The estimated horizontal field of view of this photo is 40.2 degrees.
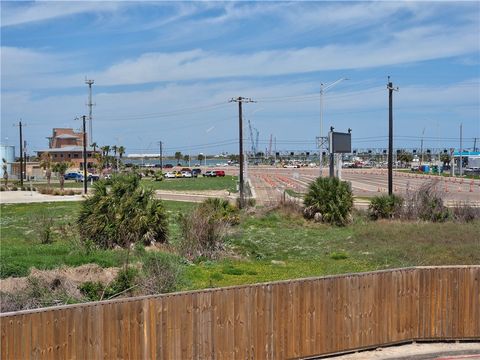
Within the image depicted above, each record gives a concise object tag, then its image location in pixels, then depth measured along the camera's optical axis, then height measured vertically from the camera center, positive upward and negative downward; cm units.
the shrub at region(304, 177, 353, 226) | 3453 -247
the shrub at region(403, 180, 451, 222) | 3416 -277
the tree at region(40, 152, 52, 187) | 10051 -132
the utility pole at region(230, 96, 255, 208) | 5092 +199
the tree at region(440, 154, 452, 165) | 14742 -109
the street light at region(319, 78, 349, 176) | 4515 +70
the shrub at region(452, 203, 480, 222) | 3366 -306
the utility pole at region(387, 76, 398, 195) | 4338 +214
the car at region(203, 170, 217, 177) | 10938 -333
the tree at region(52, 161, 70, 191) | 7852 -181
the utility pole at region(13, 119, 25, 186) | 8114 +110
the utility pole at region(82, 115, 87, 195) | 6390 +156
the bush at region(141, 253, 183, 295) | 1495 -289
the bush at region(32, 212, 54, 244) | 2620 -307
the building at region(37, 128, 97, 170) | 16058 +19
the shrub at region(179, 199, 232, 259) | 2358 -297
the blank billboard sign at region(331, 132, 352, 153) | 4358 +77
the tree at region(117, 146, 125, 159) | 13312 +81
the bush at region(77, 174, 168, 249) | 2473 -237
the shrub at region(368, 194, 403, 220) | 3562 -287
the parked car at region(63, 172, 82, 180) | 11031 -363
